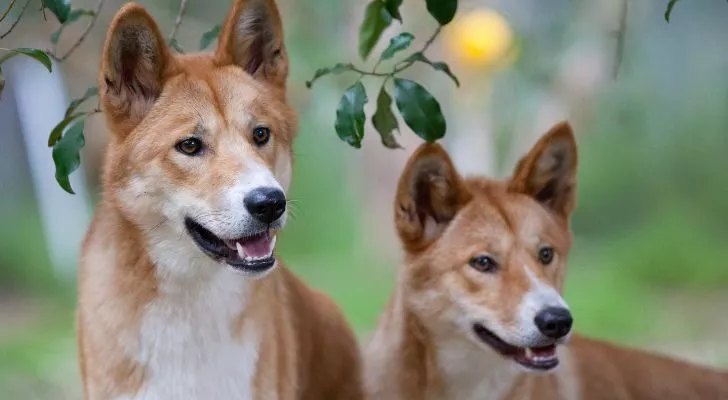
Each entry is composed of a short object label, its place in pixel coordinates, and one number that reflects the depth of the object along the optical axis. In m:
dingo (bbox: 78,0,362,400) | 2.91
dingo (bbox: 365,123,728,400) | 3.06
